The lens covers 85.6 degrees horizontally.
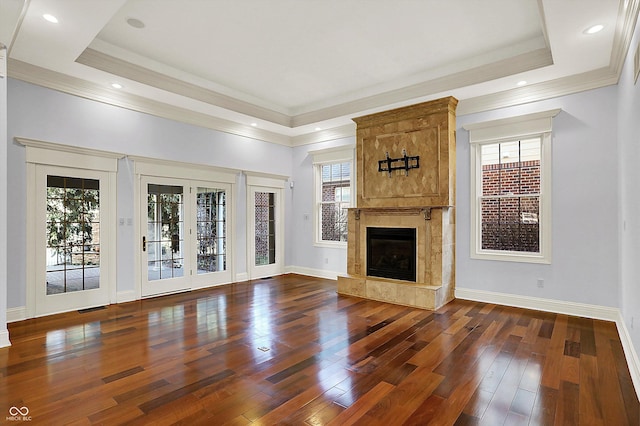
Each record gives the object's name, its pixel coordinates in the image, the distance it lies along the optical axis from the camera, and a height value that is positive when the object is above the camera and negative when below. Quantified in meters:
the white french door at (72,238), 4.39 -0.30
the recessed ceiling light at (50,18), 3.20 +1.86
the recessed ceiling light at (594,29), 3.33 +1.78
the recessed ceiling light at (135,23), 3.77 +2.13
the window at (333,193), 7.02 +0.43
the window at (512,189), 4.75 +0.34
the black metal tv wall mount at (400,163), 5.56 +0.81
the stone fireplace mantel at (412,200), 5.16 +0.20
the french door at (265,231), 7.00 -0.38
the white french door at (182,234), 5.49 -0.35
